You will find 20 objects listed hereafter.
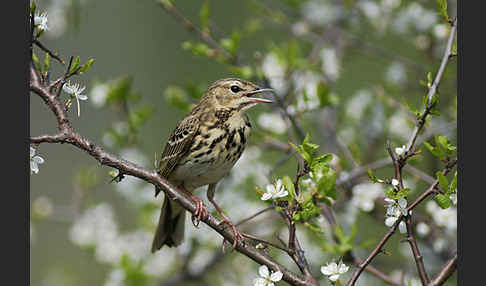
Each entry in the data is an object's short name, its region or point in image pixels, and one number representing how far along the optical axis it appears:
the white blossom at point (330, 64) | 11.06
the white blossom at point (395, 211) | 5.11
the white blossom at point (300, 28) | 11.52
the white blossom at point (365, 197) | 7.91
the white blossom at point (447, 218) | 8.08
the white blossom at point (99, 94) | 9.75
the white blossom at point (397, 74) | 11.60
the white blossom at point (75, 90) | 5.06
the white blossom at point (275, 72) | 10.23
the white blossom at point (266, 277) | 5.39
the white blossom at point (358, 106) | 11.30
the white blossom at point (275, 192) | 5.45
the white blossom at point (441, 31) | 9.15
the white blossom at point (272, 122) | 10.16
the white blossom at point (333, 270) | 5.44
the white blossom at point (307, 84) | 9.30
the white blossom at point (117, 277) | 9.83
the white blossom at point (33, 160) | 4.77
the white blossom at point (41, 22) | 5.01
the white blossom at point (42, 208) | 10.74
